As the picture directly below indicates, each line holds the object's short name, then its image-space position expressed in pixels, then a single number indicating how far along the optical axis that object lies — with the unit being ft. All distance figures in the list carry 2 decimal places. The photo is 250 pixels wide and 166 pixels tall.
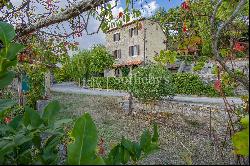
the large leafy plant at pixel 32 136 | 1.14
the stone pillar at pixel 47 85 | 22.43
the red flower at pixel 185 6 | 4.75
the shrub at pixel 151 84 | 20.67
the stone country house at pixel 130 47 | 46.53
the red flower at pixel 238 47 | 2.83
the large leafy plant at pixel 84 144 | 0.83
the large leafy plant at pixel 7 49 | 1.17
